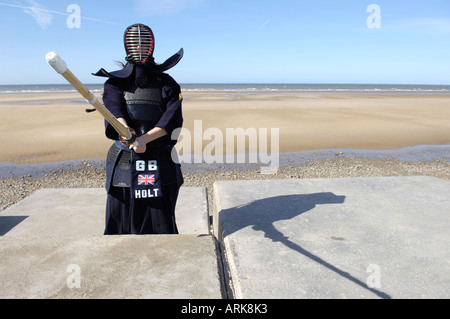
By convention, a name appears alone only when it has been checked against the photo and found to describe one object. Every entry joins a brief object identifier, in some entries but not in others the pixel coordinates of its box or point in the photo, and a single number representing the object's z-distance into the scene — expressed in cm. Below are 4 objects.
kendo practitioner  235
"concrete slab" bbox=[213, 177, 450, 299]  193
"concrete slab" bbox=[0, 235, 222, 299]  172
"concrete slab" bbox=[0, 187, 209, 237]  325
